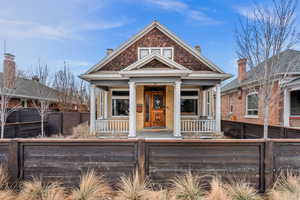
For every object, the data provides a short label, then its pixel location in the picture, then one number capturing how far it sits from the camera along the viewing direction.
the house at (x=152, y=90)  9.48
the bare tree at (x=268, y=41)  4.07
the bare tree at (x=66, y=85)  17.32
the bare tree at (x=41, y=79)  16.12
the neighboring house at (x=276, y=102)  9.15
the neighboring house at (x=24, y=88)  10.08
